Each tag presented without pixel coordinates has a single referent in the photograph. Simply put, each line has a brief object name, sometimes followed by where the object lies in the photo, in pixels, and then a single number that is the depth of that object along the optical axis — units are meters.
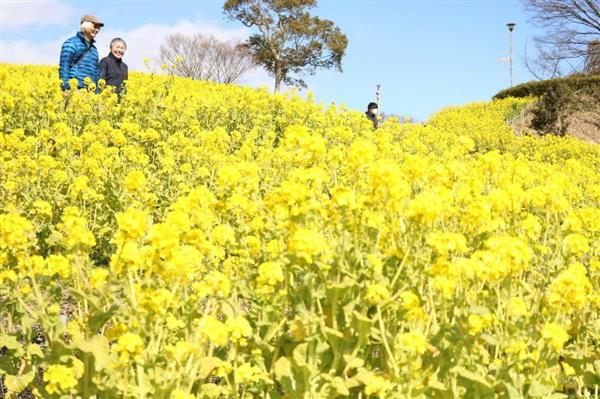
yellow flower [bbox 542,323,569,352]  2.80
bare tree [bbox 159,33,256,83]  59.00
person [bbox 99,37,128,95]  11.42
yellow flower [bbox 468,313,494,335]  2.72
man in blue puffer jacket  9.76
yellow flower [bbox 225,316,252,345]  2.77
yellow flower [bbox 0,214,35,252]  3.04
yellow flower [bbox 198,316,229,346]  2.65
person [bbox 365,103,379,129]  15.38
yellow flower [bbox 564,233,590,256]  3.80
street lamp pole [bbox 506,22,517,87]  43.53
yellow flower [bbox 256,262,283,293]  2.90
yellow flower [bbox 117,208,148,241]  2.71
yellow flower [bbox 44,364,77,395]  2.68
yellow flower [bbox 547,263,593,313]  2.94
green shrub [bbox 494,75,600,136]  22.19
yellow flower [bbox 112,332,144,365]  2.51
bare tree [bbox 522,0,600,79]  32.50
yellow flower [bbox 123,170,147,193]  4.18
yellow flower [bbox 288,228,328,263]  2.74
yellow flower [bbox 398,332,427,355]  2.65
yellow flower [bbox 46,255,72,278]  3.36
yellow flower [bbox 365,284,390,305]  2.77
